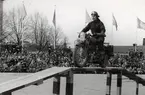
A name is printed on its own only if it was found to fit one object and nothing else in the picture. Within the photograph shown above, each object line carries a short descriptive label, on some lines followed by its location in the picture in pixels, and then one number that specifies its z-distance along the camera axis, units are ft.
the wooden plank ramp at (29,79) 19.26
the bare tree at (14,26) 153.28
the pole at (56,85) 26.73
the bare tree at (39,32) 161.30
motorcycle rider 30.63
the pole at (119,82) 31.69
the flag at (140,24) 101.38
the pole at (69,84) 27.55
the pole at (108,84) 31.07
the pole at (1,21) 146.20
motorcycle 29.09
